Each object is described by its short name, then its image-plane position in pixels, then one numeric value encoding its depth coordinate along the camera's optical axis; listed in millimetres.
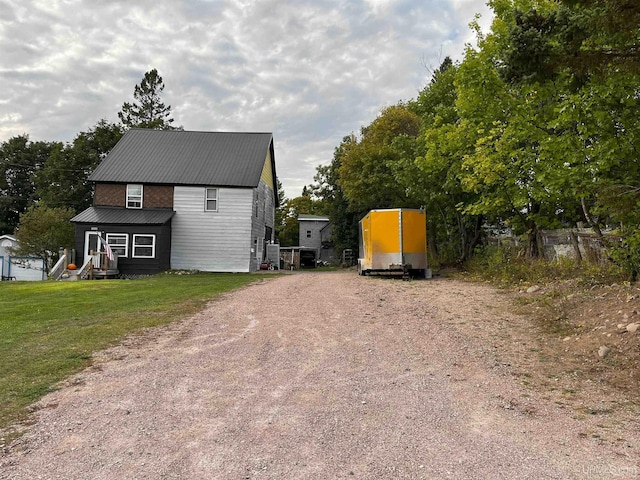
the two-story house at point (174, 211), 23844
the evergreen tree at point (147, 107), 54688
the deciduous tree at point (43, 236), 26766
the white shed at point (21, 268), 28094
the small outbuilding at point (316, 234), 51828
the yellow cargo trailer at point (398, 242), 17797
